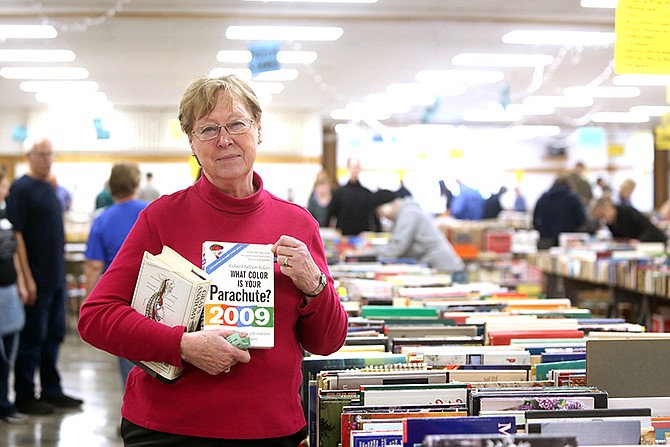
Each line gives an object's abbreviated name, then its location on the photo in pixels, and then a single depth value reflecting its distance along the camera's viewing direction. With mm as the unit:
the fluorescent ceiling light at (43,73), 13688
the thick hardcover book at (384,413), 2162
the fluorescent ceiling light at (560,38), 10500
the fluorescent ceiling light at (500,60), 12297
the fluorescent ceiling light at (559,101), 16938
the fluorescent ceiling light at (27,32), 10312
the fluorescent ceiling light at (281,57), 12031
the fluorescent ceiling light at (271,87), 15328
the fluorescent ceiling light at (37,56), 12031
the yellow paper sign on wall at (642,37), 3285
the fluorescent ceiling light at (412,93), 15594
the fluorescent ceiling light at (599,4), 8953
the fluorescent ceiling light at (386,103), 17156
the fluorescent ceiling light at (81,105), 18109
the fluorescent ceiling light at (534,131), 24064
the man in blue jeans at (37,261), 6020
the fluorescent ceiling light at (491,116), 20178
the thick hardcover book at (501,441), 1495
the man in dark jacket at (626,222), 9977
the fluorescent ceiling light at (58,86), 15312
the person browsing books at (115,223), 5219
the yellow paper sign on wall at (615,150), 22641
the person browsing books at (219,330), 2129
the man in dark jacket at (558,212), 11273
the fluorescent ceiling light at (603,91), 15641
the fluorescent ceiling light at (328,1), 9023
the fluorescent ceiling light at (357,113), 18953
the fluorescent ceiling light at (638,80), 13920
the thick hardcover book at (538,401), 2162
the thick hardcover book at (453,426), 1836
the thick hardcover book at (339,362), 2709
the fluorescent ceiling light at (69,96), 16766
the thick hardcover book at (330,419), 2303
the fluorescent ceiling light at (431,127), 22936
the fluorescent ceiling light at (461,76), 13891
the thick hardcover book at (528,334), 3199
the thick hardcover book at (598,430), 1884
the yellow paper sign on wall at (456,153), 22609
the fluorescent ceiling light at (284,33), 10328
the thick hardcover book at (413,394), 2260
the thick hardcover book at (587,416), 1915
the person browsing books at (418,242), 7305
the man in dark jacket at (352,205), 10305
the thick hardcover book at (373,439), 2096
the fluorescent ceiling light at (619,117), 20062
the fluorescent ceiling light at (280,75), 13773
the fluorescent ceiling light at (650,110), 18894
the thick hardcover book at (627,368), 2375
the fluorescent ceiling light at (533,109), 18422
